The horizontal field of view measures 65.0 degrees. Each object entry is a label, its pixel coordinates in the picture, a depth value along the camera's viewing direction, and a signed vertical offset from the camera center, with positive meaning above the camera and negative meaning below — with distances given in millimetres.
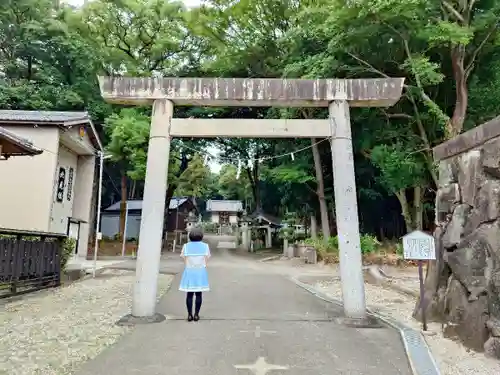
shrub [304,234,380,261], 18575 +155
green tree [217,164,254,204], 46562 +8202
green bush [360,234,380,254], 18433 +213
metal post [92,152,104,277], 13578 +461
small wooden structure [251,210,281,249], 32281 +2092
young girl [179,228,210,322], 6813 -410
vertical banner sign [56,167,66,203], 17766 +2924
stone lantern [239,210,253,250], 32125 +1509
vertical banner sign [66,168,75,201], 18884 +3120
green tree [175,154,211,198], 27703 +5202
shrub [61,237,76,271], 12023 -22
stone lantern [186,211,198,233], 42388 +3344
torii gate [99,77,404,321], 7258 +2488
